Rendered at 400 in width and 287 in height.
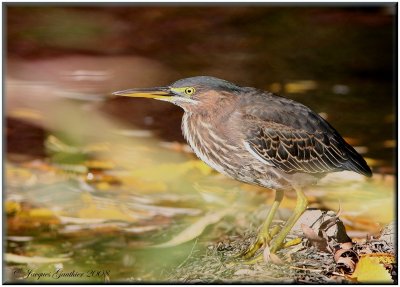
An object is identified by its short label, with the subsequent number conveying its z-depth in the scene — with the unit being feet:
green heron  29.68
